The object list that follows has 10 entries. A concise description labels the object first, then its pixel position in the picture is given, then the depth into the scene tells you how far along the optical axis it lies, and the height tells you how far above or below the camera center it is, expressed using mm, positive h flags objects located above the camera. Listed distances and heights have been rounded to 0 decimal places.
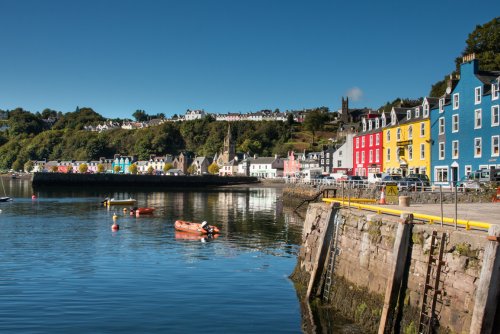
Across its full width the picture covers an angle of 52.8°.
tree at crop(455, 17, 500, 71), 78125 +22189
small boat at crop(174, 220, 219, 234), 40312 -4297
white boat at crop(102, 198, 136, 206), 70931 -3862
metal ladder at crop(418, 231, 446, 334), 12836 -2819
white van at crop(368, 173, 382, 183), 55162 -28
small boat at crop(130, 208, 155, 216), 58359 -4193
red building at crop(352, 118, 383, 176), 72500 +4127
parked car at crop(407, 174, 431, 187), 48112 -106
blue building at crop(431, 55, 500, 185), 47906 +5187
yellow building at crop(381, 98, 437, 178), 59875 +4534
